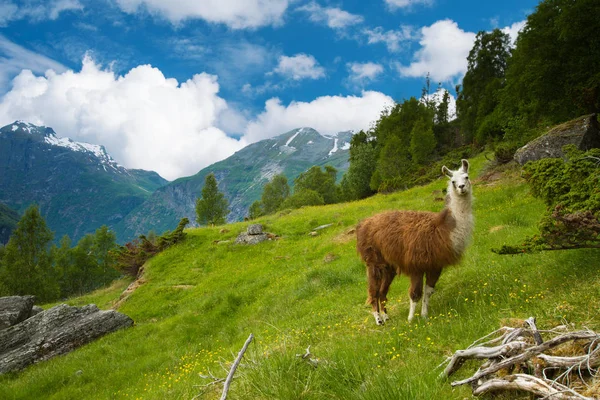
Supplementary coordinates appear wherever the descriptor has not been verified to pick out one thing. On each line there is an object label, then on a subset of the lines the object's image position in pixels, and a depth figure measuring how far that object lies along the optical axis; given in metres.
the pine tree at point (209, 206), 74.75
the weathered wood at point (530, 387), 2.58
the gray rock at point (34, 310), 19.04
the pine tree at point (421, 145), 49.16
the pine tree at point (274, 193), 101.31
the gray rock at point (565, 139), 14.79
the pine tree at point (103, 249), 78.62
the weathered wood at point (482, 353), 3.33
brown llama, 7.38
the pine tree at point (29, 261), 50.57
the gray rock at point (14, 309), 16.95
